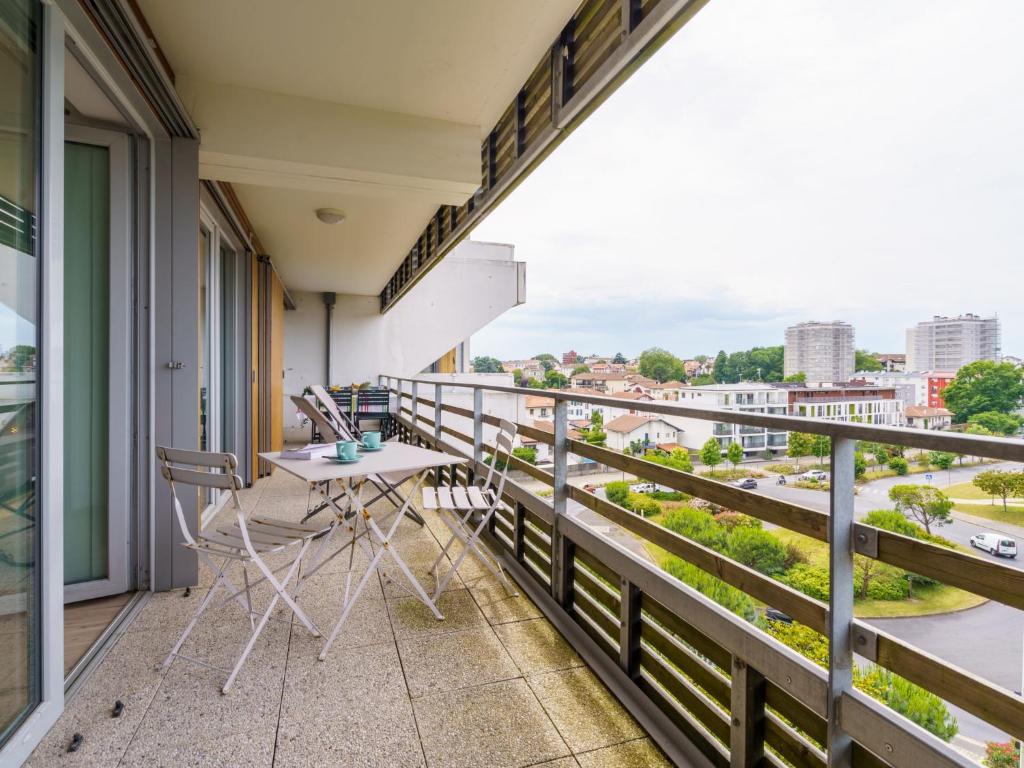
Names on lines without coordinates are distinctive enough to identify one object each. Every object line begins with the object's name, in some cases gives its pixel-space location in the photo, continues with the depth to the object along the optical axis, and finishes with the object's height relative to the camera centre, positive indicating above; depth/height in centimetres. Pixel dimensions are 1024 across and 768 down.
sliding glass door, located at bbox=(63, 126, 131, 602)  235 +9
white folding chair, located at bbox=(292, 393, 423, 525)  331 -36
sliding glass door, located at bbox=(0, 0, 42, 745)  147 +5
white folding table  217 -37
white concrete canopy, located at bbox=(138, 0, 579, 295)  218 +149
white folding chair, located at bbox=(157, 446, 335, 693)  188 -62
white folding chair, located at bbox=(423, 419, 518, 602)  258 -60
